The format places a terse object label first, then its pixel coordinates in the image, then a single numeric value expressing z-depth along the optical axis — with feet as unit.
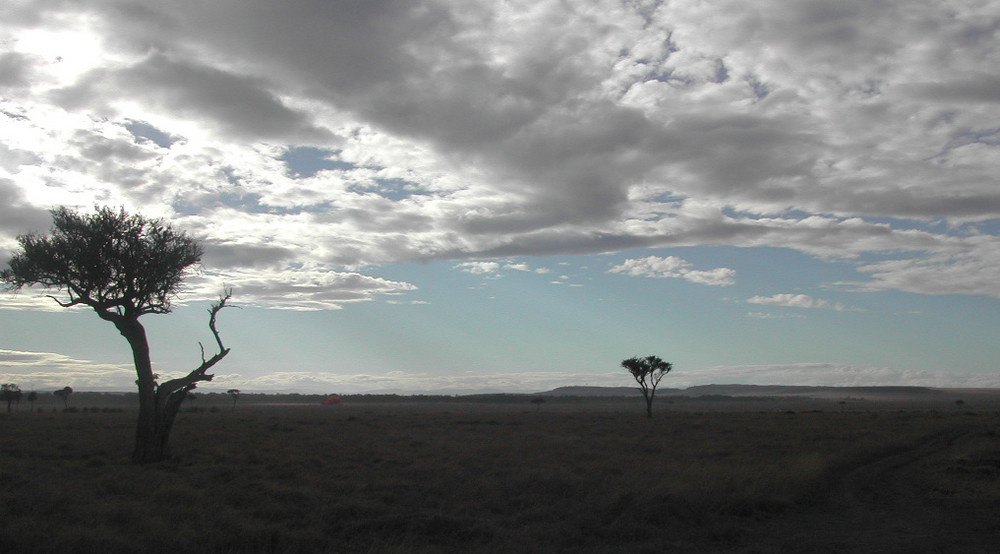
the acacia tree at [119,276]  72.08
